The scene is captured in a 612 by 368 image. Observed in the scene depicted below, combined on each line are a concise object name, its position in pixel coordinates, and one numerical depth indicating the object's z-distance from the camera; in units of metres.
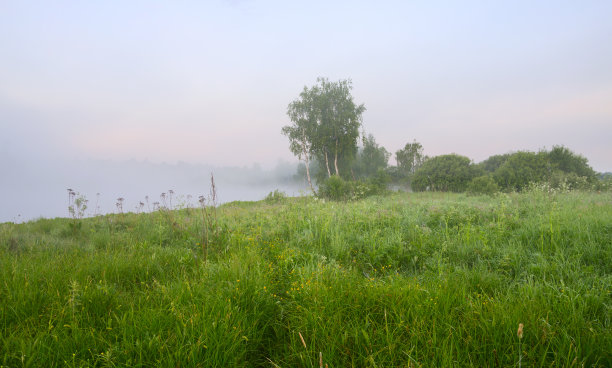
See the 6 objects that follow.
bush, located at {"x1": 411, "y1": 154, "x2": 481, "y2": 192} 25.80
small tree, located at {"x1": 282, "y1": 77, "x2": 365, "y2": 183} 29.98
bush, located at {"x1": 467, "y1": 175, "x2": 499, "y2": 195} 19.52
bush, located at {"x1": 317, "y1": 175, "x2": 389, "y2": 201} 19.94
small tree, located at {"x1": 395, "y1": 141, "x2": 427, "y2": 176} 35.62
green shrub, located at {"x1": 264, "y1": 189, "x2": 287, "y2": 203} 18.19
